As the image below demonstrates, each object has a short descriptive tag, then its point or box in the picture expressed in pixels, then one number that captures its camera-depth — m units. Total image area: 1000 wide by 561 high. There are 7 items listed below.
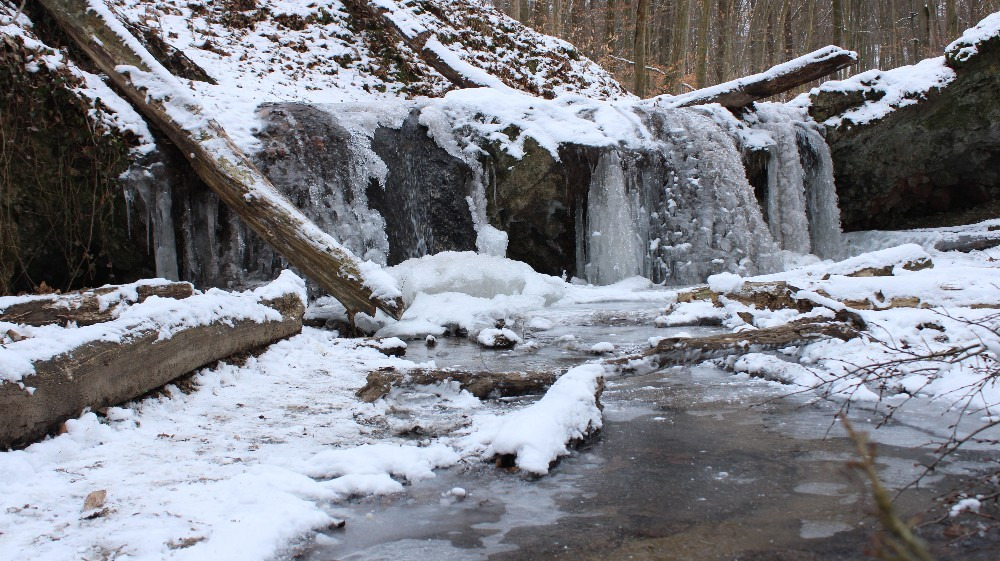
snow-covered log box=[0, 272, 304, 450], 2.54
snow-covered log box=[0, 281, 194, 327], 3.19
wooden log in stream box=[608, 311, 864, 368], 4.35
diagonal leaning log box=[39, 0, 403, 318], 5.95
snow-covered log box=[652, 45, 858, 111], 10.62
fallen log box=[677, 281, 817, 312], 5.51
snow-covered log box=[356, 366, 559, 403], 3.80
